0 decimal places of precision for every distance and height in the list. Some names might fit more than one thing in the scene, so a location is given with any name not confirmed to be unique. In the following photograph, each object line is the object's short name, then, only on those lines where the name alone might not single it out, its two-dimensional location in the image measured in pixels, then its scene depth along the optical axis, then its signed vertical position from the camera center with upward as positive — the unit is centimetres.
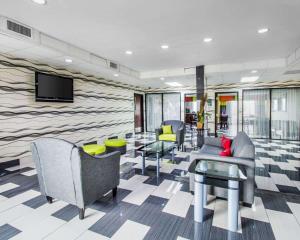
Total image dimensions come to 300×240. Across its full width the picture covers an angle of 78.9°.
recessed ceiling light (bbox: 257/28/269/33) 324 +153
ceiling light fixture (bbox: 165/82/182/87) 816 +149
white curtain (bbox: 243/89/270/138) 768 +10
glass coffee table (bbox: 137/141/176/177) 364 -72
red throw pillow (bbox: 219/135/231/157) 264 -55
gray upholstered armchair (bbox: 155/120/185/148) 534 -57
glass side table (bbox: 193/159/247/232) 191 -72
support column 564 +90
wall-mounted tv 441 +75
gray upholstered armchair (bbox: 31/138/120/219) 207 -68
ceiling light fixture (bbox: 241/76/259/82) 688 +142
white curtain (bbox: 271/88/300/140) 721 +4
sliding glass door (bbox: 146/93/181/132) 950 +43
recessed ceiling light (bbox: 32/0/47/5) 240 +153
